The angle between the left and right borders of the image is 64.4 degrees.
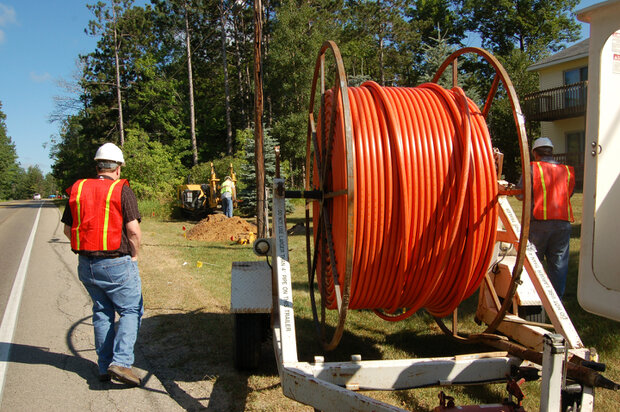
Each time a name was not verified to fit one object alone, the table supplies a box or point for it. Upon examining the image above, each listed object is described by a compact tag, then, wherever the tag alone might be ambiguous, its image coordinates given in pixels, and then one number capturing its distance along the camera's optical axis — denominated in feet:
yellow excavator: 69.56
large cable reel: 10.02
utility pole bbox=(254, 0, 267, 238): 30.86
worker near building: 16.76
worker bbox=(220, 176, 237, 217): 58.70
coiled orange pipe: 11.44
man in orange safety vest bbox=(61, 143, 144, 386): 14.01
